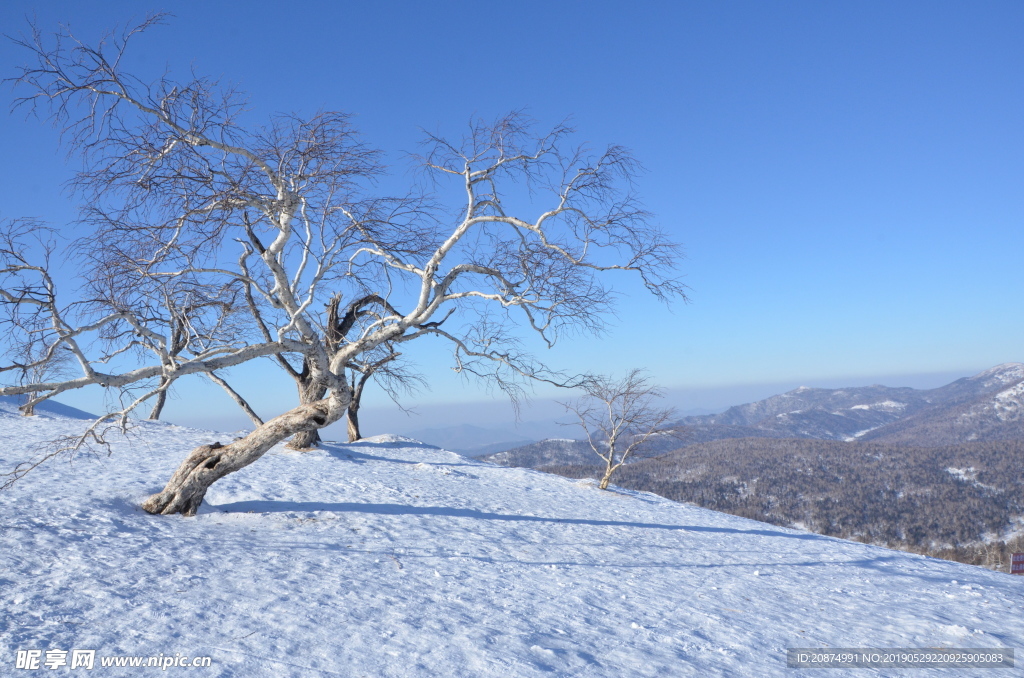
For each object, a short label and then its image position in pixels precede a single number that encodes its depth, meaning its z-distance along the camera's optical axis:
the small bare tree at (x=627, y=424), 14.86
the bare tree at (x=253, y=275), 5.71
